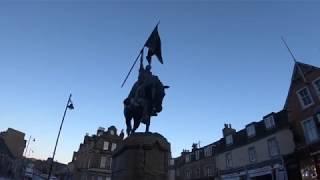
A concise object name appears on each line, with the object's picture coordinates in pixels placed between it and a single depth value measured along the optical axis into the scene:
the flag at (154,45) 11.35
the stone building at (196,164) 45.12
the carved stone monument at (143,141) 8.48
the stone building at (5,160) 53.73
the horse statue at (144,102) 9.86
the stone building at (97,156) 51.47
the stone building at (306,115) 26.98
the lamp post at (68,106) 26.92
